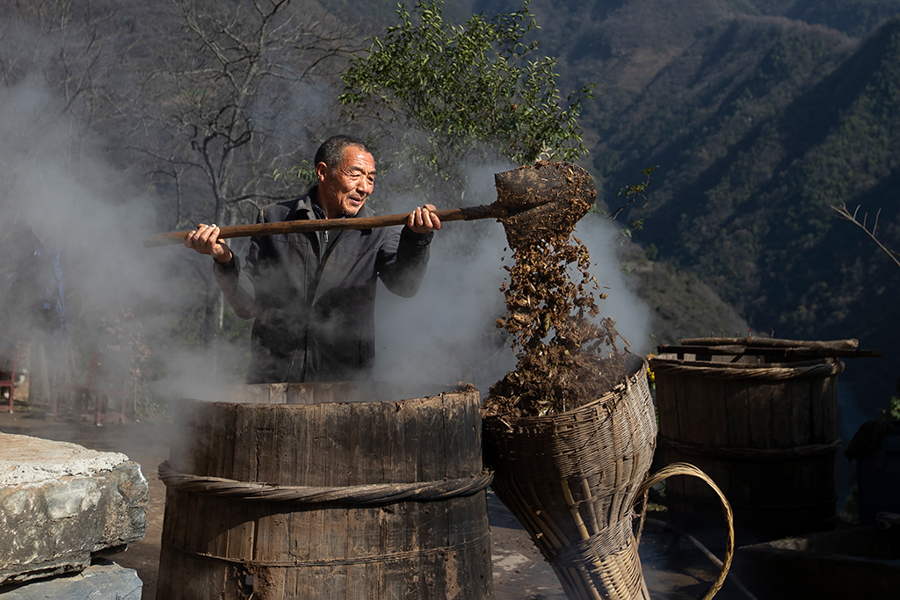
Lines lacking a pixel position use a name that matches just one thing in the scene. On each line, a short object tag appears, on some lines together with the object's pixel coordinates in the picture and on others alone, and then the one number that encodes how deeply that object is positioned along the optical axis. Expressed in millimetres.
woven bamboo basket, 1997
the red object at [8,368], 8883
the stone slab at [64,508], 1650
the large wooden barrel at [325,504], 1743
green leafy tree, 6676
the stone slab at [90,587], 1697
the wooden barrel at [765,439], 4273
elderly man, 2793
